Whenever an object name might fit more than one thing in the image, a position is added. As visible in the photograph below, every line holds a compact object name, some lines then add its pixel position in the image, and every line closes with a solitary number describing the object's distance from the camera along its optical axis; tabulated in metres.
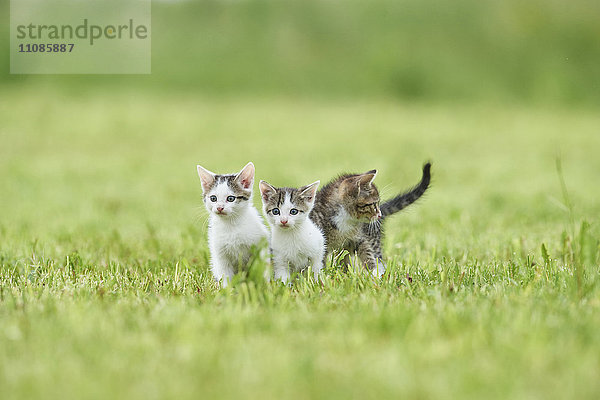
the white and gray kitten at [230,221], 8.90
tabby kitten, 9.61
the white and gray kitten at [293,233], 8.80
